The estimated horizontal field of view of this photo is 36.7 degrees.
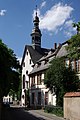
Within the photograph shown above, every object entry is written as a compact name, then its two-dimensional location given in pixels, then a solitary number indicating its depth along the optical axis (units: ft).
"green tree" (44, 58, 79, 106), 48.45
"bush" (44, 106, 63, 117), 45.29
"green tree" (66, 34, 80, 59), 38.88
